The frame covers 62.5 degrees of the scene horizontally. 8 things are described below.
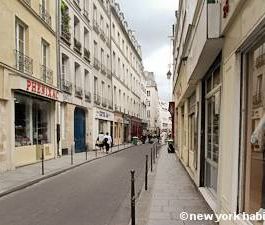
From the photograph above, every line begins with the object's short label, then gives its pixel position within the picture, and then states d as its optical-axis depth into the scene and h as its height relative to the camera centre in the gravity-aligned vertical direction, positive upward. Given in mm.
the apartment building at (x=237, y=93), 2507 +492
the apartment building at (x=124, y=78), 24132 +6659
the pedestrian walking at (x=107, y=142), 15176 -983
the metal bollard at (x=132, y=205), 3308 -1172
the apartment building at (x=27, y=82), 8233 +1879
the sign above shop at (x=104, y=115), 18033 +1164
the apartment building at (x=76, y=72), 13120 +3751
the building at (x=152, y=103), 51145 +6176
